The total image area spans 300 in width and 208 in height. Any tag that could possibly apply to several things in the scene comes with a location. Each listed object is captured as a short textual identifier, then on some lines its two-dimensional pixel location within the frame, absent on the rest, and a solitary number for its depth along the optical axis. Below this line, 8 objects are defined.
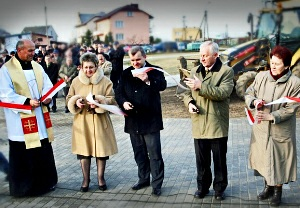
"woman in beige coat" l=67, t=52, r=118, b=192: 4.50
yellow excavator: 10.51
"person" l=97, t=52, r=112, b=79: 7.07
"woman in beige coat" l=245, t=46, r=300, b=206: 3.82
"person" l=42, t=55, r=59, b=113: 5.30
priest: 4.36
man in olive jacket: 3.95
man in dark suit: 4.36
